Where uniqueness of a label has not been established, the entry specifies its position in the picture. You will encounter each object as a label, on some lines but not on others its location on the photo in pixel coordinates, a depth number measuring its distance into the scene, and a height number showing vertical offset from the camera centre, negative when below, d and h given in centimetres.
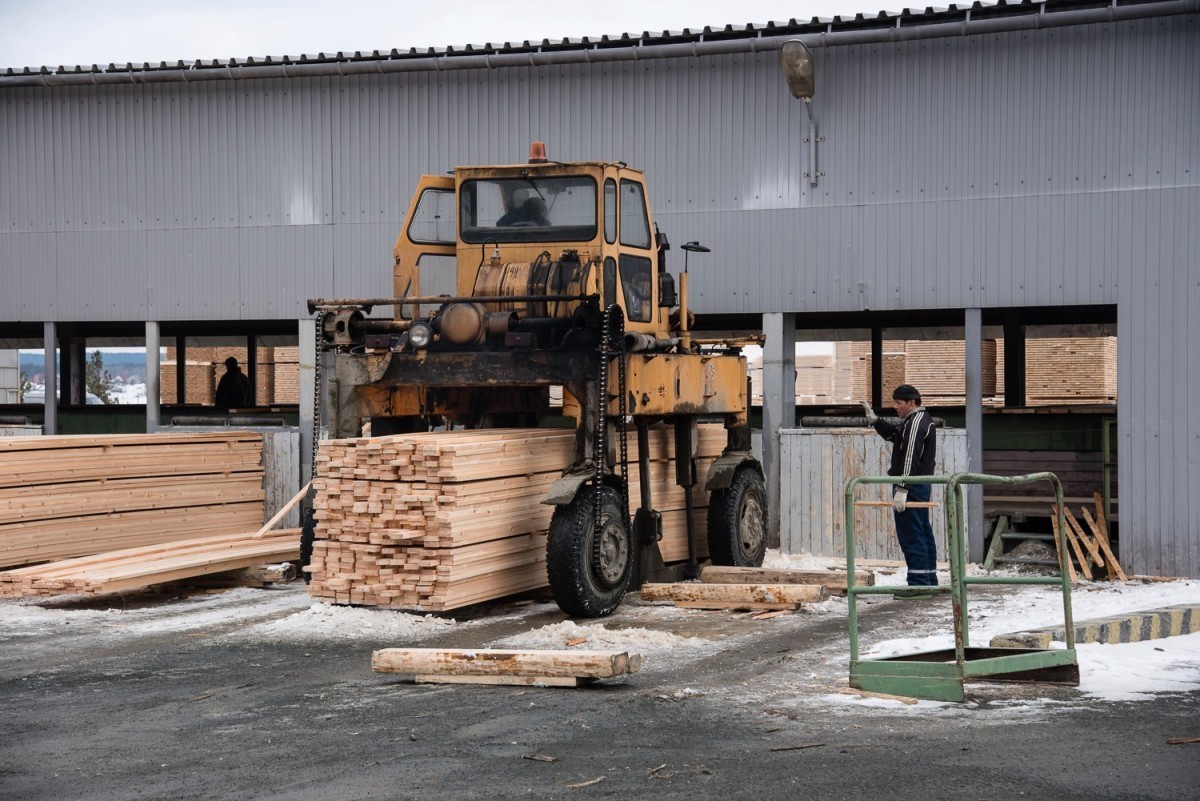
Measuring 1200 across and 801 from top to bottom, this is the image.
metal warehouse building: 1469 +245
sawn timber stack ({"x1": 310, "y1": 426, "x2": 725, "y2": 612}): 1130 -88
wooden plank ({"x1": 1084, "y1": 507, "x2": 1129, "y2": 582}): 1455 -160
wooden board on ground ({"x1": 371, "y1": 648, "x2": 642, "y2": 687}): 881 -155
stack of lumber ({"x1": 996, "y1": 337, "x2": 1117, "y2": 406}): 2486 +45
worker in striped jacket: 1254 -54
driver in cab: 1323 +164
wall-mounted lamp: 1491 +328
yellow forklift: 1207 +47
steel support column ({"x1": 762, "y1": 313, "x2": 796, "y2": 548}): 1596 +12
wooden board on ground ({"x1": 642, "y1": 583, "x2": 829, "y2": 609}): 1226 -159
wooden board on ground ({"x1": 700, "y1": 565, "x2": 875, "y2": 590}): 1321 -155
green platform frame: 845 -149
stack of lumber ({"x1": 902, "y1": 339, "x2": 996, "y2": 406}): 2773 +55
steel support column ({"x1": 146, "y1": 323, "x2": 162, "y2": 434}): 1744 +30
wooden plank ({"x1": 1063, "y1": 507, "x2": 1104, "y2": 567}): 1472 -139
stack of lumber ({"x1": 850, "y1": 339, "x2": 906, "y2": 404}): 2962 +52
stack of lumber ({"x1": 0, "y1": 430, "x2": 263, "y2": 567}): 1429 -88
